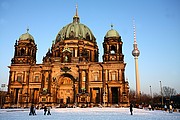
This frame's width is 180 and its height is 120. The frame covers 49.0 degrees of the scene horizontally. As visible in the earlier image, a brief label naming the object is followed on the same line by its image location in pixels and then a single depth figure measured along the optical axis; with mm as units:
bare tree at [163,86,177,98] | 100788
